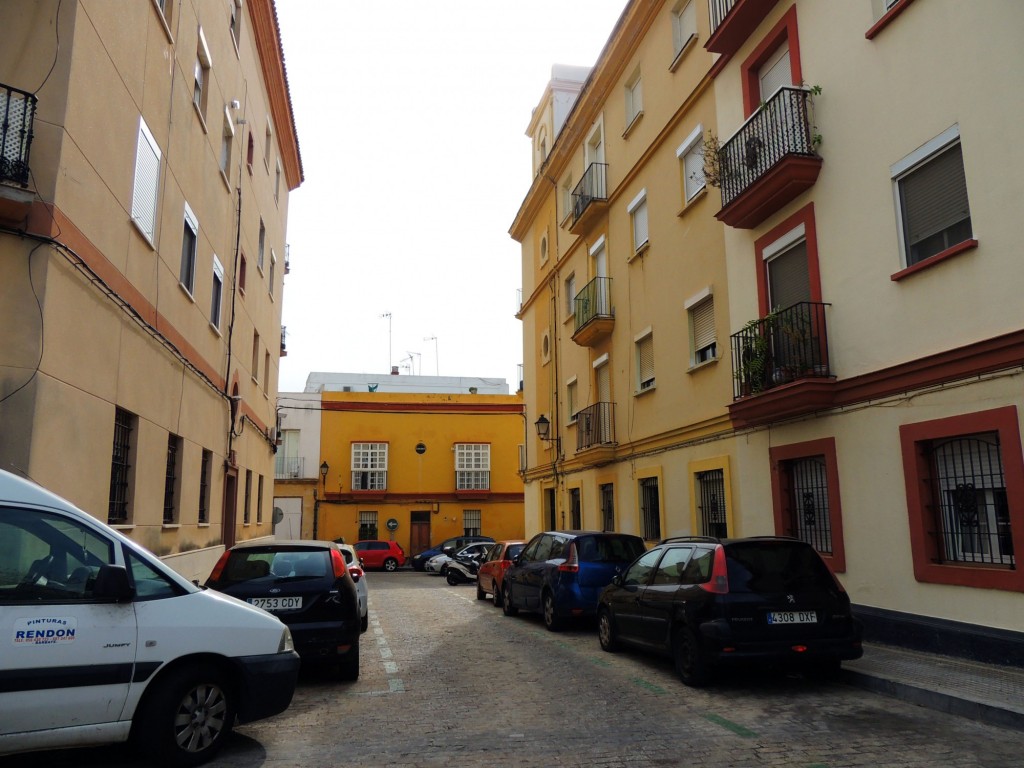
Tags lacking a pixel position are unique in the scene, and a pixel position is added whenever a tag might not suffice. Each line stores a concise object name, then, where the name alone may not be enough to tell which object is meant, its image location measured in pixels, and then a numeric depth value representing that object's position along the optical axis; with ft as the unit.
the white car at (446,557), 95.25
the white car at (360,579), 37.96
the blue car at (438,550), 112.47
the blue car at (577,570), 41.16
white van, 16.17
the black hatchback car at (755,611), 25.44
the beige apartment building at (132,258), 25.18
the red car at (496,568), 56.65
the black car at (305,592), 26.76
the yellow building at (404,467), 134.82
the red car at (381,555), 114.62
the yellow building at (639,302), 49.14
